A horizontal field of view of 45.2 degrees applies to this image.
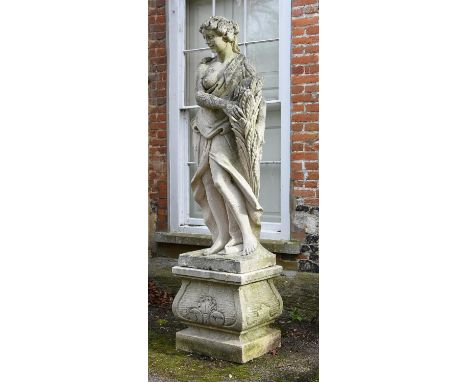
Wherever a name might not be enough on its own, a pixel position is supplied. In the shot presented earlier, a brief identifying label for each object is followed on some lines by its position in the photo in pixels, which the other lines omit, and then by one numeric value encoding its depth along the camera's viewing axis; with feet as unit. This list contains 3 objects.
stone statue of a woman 12.25
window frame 19.76
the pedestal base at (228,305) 12.17
